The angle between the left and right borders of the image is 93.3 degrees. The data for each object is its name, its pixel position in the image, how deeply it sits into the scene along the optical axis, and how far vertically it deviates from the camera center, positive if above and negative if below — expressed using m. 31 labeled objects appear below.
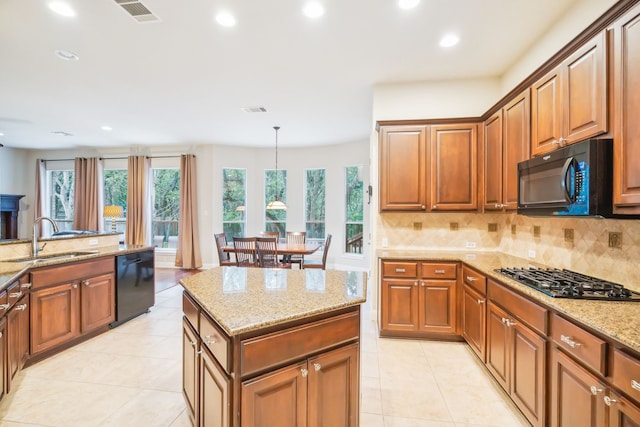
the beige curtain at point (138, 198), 7.22 +0.34
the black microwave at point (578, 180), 1.64 +0.19
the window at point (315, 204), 7.46 +0.21
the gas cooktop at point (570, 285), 1.66 -0.45
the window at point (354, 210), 6.98 +0.06
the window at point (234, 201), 7.40 +0.28
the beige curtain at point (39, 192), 7.71 +0.51
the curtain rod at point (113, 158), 7.29 +1.33
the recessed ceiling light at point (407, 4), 2.25 +1.58
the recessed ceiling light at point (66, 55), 2.99 +1.58
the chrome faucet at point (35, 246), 2.99 -0.35
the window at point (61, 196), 7.89 +0.42
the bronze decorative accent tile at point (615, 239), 1.98 -0.18
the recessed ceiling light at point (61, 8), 2.30 +1.59
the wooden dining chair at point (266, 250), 4.80 -0.61
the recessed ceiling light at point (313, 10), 2.30 +1.59
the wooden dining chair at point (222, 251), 5.18 -0.67
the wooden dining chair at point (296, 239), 5.86 -0.54
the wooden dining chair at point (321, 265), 5.24 -0.94
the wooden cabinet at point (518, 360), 1.74 -0.98
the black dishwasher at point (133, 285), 3.58 -0.92
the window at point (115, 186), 7.63 +0.66
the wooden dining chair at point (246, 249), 4.90 -0.60
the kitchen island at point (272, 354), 1.23 -0.65
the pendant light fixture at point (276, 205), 5.77 +0.14
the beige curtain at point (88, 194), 7.43 +0.44
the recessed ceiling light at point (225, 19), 2.42 +1.59
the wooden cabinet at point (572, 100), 1.71 +0.74
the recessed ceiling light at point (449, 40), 2.71 +1.58
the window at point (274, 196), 7.63 +0.41
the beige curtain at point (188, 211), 7.05 +0.02
